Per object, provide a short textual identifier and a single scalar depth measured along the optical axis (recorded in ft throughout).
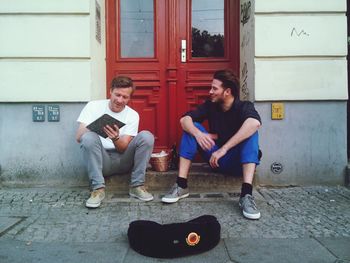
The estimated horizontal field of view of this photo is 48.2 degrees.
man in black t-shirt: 12.52
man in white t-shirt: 13.01
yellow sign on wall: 15.70
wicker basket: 15.26
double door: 17.53
